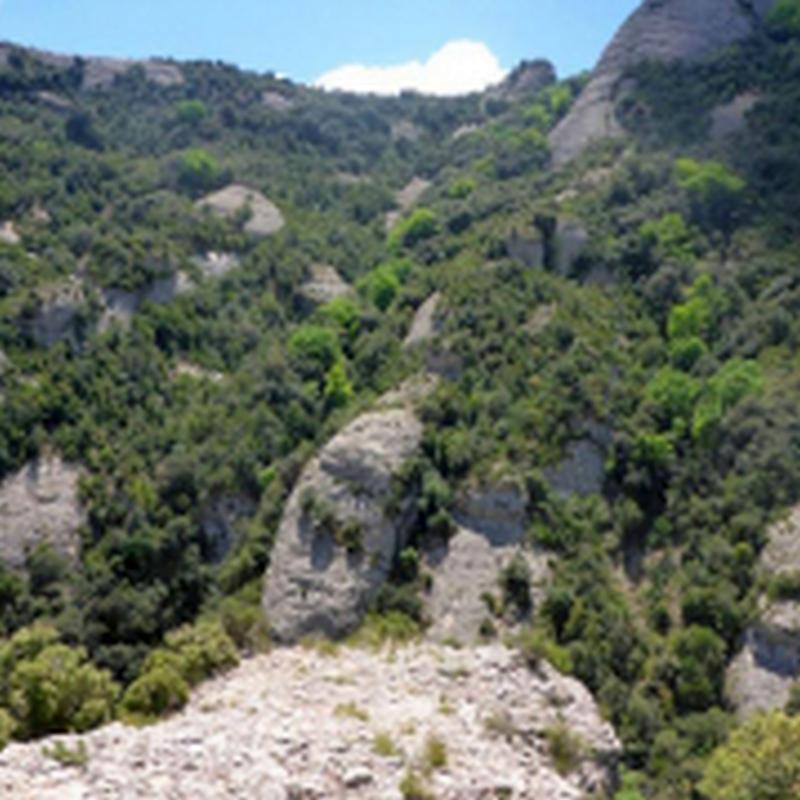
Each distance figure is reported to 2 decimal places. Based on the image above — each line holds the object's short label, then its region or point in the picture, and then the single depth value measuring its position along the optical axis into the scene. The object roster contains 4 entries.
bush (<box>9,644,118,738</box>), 25.06
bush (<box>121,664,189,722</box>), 25.62
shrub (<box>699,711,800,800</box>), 23.39
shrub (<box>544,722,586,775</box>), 23.97
